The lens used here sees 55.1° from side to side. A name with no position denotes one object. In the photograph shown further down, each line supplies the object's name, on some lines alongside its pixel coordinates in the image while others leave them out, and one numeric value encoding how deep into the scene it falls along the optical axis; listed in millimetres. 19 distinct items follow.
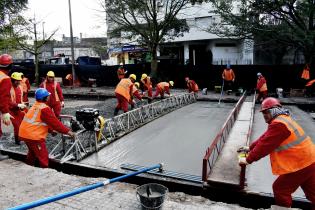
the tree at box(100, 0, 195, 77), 18484
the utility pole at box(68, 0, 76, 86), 20411
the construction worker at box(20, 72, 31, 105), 10961
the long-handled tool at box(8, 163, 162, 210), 2793
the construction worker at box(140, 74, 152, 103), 12234
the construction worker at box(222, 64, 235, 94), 16023
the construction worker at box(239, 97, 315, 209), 3490
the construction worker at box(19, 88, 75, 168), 5125
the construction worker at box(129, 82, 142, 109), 10141
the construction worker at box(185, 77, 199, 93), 14680
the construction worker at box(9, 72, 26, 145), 7011
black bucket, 3605
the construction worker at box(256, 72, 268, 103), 13219
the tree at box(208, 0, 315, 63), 13617
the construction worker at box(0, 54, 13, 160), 5508
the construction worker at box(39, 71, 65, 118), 8346
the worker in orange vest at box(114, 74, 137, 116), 9625
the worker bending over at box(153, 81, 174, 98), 12484
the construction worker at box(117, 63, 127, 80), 17488
